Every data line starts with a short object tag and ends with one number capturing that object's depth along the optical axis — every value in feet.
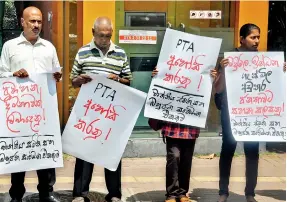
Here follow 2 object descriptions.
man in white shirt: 17.04
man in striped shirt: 17.13
